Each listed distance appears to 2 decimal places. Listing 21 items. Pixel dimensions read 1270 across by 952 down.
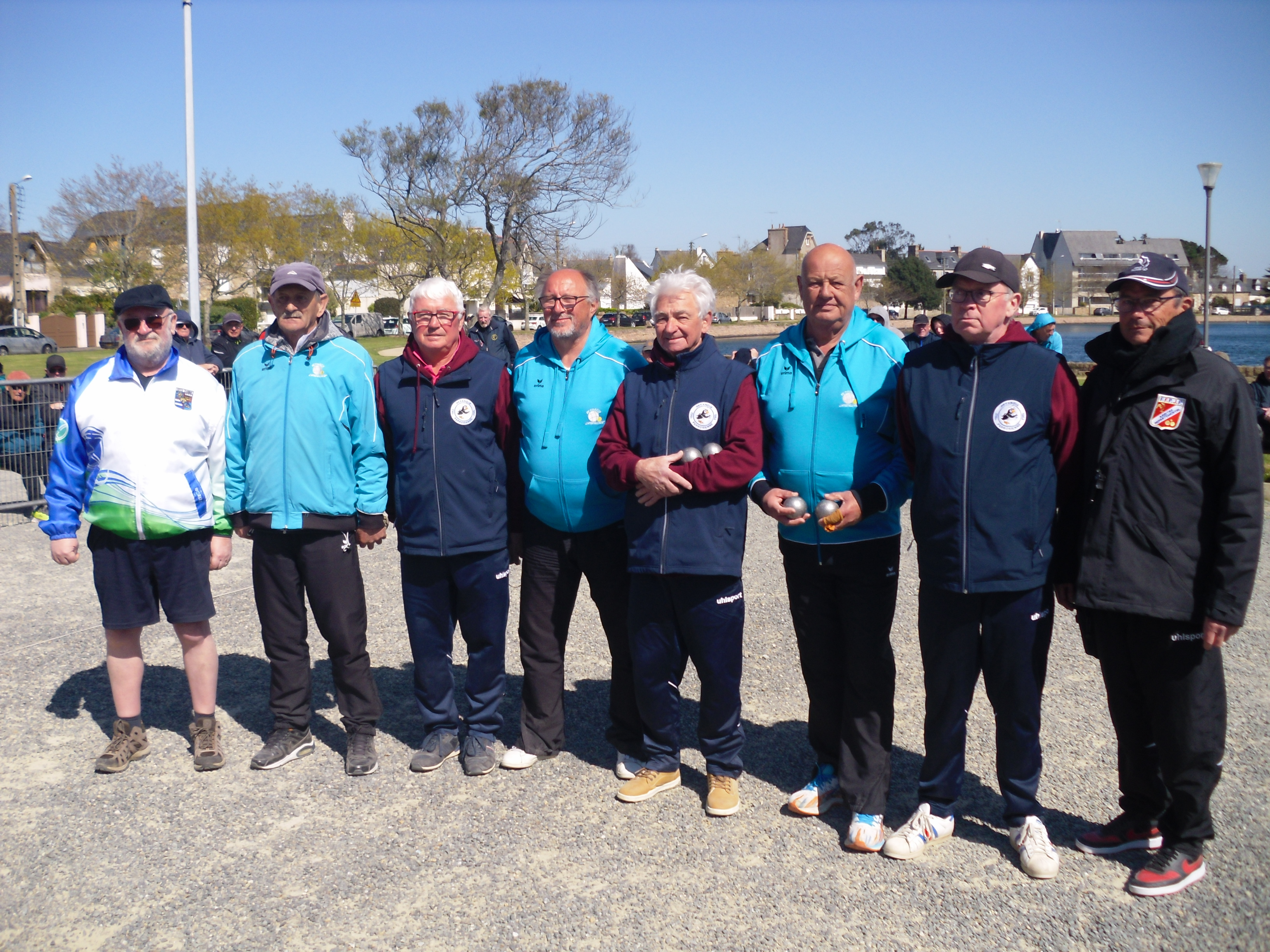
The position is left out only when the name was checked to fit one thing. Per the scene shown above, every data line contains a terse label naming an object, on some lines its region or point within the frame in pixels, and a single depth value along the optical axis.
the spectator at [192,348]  9.80
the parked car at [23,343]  40.22
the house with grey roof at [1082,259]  103.00
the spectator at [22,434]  9.50
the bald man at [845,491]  3.78
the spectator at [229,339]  13.69
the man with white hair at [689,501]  3.89
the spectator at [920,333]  11.49
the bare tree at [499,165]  29.55
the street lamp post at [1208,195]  19.16
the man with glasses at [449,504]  4.34
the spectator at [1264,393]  10.06
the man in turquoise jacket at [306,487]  4.30
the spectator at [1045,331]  11.91
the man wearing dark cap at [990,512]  3.41
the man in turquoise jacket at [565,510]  4.30
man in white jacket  4.30
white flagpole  15.26
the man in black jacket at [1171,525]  3.19
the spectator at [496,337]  13.87
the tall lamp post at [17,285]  48.91
